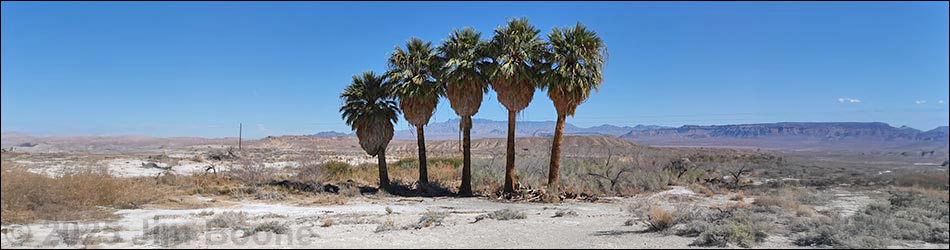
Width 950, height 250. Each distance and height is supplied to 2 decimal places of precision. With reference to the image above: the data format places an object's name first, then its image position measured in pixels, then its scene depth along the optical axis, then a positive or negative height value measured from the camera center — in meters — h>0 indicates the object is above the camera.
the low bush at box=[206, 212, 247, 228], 13.51 -2.11
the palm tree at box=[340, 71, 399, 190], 25.98 +0.75
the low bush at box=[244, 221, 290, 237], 12.41 -2.07
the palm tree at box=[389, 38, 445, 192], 24.53 +1.99
